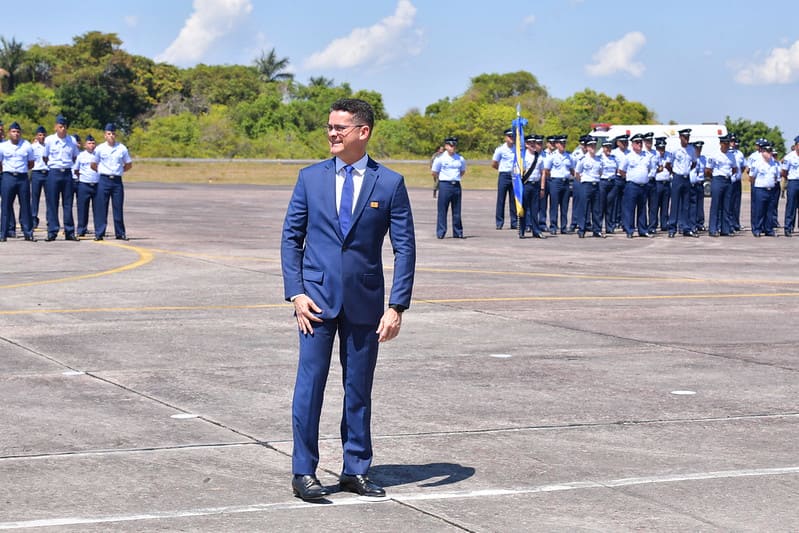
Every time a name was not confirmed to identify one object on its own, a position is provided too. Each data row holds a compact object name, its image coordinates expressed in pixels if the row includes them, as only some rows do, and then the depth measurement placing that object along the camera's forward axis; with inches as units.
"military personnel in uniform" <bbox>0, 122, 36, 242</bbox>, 911.7
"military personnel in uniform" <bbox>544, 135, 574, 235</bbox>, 1149.1
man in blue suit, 268.1
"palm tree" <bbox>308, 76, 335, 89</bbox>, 4357.8
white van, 1679.4
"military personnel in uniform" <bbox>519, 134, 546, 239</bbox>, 1087.0
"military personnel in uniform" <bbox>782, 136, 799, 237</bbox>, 1124.5
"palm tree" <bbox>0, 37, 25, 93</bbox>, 3981.3
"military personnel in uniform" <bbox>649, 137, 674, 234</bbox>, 1140.5
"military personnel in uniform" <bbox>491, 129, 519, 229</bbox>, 1115.3
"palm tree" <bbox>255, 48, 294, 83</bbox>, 4857.3
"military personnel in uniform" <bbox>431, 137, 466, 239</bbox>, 1023.6
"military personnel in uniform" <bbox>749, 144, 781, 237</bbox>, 1141.1
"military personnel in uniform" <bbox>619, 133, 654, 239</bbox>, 1113.4
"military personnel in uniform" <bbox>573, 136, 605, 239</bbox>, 1108.5
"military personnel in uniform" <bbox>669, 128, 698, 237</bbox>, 1128.8
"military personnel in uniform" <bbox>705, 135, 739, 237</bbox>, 1137.4
